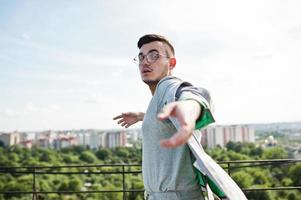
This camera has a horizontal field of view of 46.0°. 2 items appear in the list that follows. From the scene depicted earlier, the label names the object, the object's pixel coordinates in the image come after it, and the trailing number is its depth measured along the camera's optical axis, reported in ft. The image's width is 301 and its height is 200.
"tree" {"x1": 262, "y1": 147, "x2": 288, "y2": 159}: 144.77
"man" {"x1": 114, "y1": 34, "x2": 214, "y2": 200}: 3.04
